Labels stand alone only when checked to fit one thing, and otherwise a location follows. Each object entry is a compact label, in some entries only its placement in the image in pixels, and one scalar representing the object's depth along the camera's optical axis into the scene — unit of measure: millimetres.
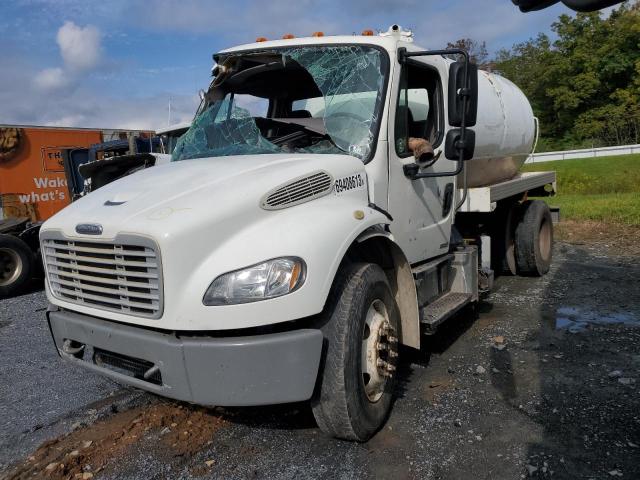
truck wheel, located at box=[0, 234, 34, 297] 8219
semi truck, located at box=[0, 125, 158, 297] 12312
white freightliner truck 2738
